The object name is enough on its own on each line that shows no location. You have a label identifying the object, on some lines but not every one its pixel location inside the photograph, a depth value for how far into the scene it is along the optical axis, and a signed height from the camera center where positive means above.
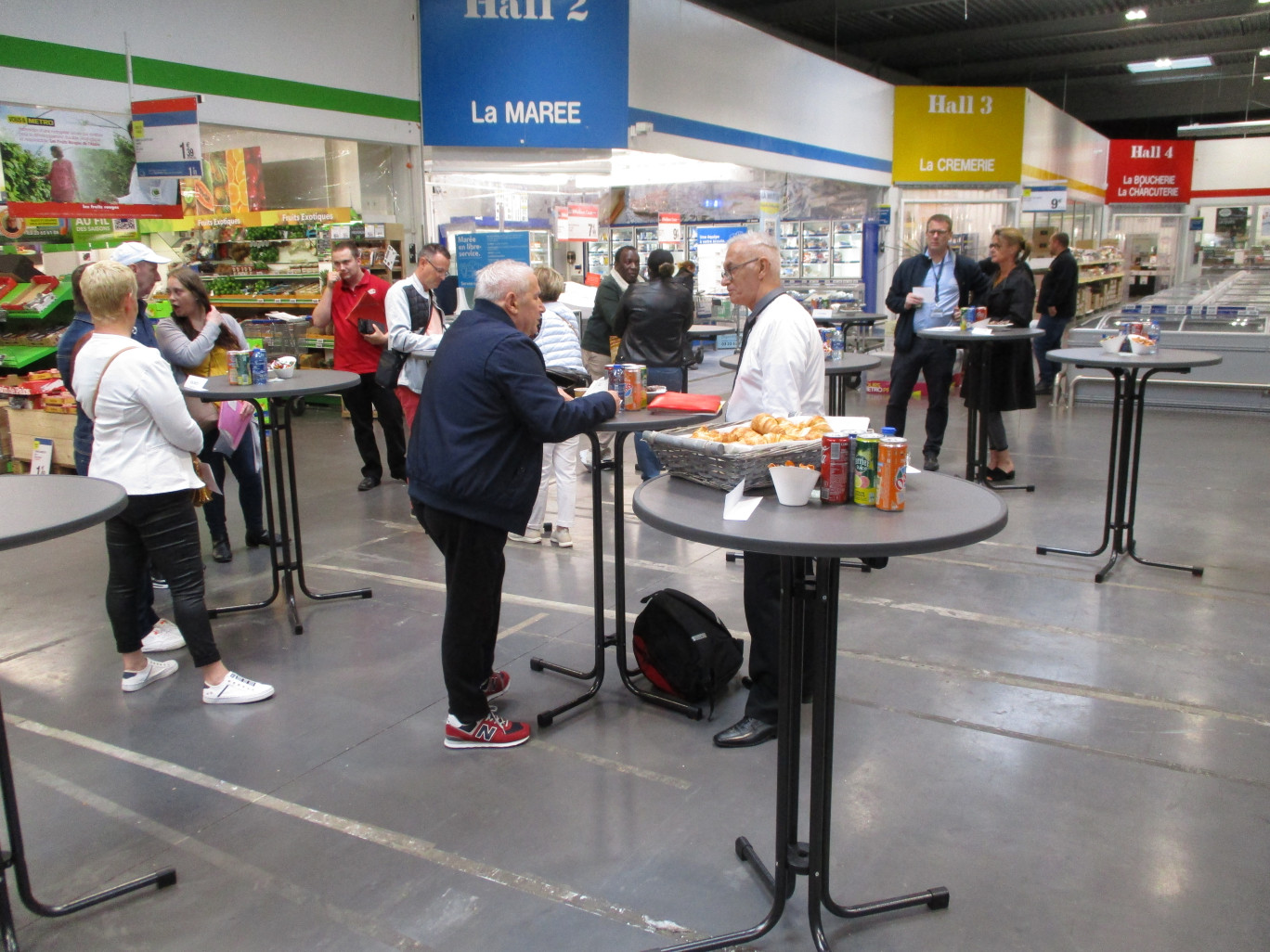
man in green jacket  6.81 -0.09
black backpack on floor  3.29 -1.20
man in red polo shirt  6.26 -0.29
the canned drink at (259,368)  4.03 -0.28
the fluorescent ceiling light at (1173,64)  18.12 +4.56
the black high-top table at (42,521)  2.02 -0.47
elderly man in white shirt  3.01 -0.25
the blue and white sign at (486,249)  9.05 +0.49
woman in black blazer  6.27 -0.31
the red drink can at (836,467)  2.18 -0.38
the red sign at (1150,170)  21.70 +2.95
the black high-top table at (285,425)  3.88 -0.54
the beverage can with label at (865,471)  2.15 -0.38
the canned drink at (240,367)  4.04 -0.28
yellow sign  14.68 +2.53
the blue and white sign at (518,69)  8.25 +2.02
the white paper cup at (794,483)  2.15 -0.41
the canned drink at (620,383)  3.25 -0.28
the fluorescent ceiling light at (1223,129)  22.53 +4.35
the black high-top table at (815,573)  1.95 -0.60
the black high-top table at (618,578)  3.07 -0.98
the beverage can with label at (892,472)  2.09 -0.38
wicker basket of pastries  2.29 -0.36
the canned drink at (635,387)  3.23 -0.29
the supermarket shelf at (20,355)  6.67 -0.38
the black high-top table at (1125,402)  4.52 -0.50
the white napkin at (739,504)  2.09 -0.46
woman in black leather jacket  5.95 -0.15
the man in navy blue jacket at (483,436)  2.74 -0.39
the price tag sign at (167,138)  6.37 +1.08
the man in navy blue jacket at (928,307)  6.36 -0.05
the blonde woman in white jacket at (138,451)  3.02 -0.48
